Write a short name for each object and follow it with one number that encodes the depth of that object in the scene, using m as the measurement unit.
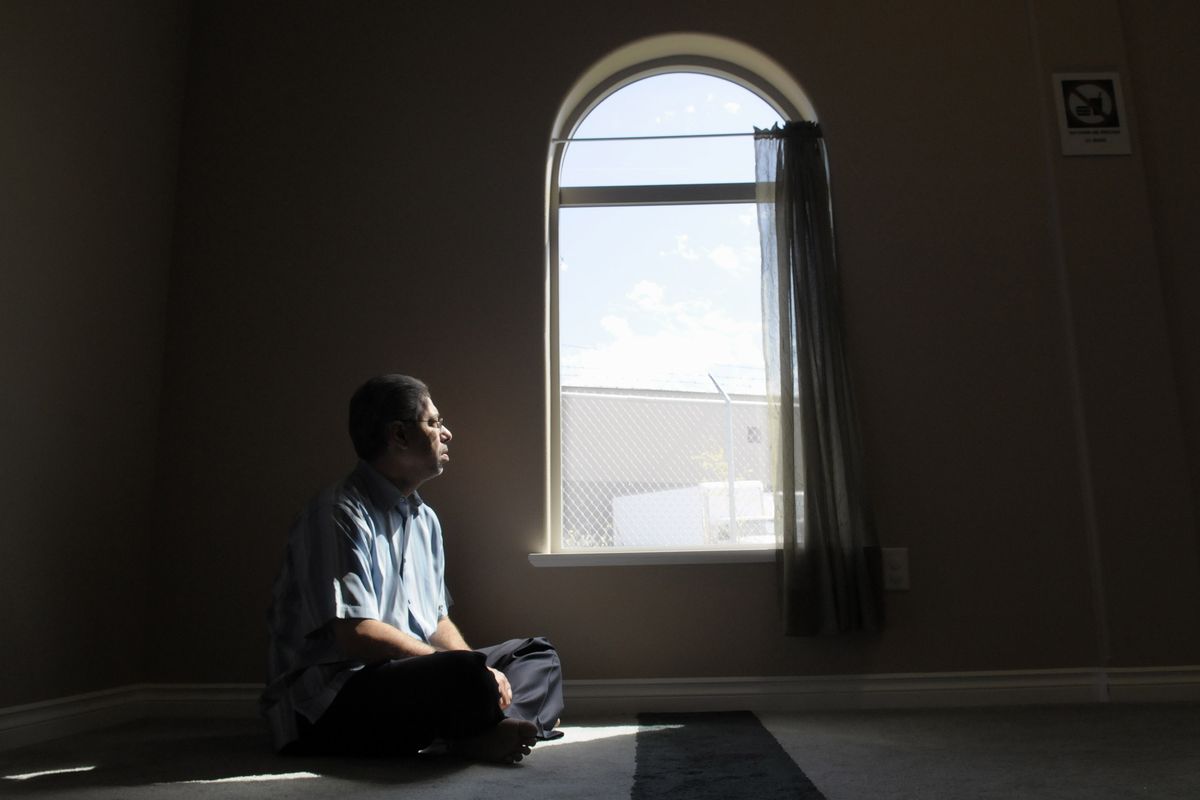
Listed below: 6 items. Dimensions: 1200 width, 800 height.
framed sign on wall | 3.11
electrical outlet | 2.90
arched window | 3.14
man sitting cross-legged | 2.01
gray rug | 1.72
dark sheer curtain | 2.83
